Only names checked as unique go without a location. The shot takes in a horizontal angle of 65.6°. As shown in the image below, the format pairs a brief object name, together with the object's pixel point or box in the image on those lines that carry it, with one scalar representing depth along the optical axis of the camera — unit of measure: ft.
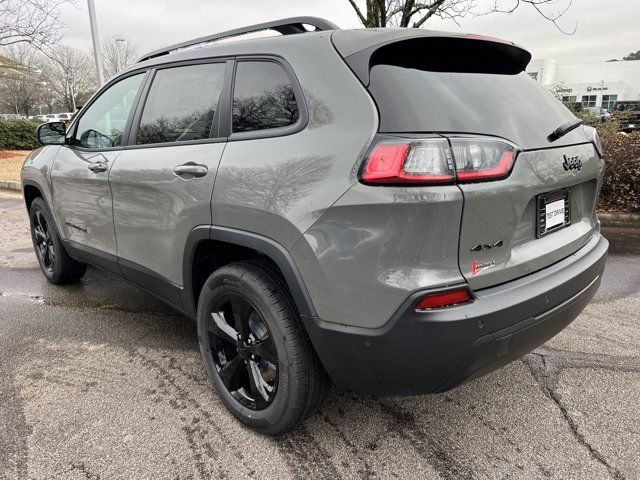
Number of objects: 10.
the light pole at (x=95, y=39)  41.29
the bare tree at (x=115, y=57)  142.00
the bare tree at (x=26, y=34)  43.26
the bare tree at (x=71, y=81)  144.36
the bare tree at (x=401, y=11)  25.59
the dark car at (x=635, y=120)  53.10
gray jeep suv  5.72
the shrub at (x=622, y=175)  22.23
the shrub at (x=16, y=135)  62.34
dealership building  174.19
